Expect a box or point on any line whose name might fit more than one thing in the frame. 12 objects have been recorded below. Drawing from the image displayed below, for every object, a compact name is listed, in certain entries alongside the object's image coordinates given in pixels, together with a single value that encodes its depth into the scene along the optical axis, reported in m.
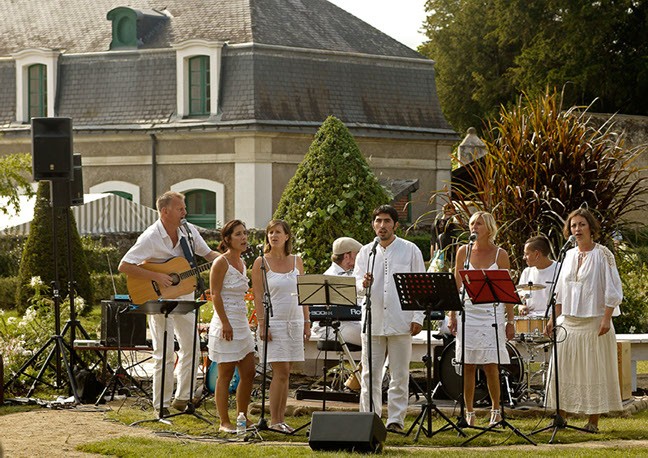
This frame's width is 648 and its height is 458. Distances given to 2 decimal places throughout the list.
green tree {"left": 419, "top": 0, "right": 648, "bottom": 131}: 40.06
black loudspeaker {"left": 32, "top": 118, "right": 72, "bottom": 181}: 14.41
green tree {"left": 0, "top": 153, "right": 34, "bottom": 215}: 26.45
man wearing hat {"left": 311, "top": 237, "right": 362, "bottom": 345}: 13.54
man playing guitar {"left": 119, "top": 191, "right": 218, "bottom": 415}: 12.34
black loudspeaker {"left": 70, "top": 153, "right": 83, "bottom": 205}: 15.43
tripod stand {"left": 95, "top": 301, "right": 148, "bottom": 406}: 13.41
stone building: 32.41
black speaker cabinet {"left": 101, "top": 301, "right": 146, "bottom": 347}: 13.74
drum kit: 12.52
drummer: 13.09
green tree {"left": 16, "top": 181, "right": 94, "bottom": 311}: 22.77
